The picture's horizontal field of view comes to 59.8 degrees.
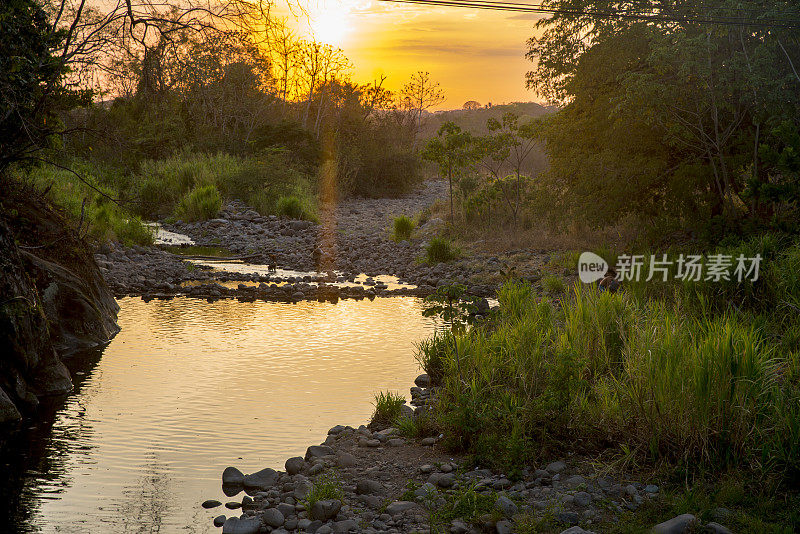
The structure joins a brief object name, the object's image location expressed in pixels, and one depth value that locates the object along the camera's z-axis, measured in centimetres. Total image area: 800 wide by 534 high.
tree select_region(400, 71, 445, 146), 5172
